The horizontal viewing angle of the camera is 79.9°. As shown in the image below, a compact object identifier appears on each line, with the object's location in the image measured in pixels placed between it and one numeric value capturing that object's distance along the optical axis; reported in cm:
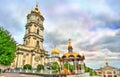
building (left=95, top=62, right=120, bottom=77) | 5714
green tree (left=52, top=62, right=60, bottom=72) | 3295
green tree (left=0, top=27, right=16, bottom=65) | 1261
